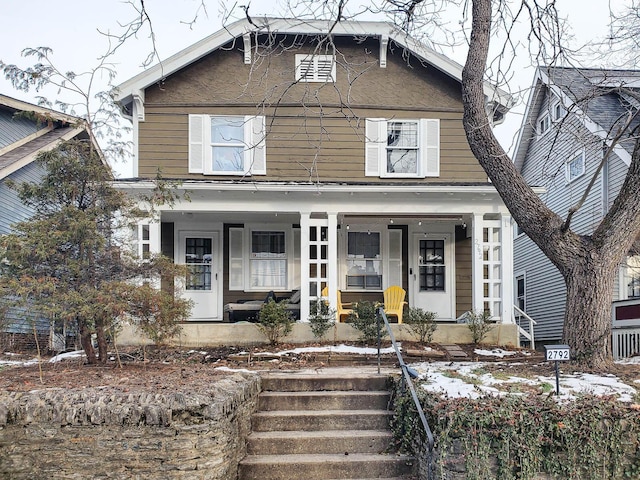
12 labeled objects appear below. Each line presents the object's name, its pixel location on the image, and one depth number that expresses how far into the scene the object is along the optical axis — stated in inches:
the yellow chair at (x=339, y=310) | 453.4
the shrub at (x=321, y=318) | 410.3
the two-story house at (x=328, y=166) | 470.9
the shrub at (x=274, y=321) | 400.5
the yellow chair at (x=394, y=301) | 466.9
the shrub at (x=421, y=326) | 412.2
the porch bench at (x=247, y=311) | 459.8
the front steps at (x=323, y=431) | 210.1
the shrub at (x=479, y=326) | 417.7
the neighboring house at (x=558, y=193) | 539.5
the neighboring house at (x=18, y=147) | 484.3
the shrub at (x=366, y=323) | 404.5
